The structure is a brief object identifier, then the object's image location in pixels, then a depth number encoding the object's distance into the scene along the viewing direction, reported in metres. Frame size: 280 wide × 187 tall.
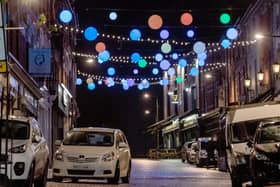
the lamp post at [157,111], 82.12
